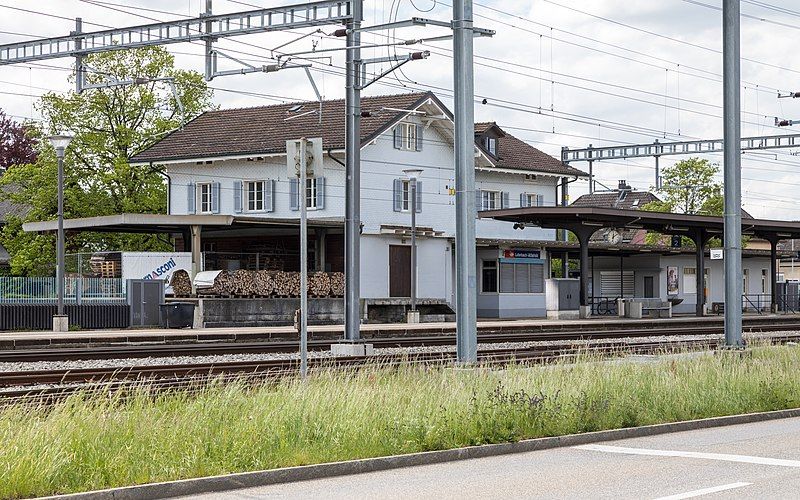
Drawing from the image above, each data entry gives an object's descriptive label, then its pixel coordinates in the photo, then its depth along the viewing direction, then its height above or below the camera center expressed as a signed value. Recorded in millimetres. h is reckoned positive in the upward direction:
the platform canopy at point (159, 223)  41250 +2081
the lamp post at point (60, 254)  35625 +886
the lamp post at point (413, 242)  43469 +1380
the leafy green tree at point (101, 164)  57062 +5668
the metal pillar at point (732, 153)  21844 +2229
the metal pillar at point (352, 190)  26859 +2002
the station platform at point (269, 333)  31375 -1527
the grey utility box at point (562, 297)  53781 -864
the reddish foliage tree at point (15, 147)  70125 +7904
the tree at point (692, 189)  73188 +5237
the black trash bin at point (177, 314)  39219 -1015
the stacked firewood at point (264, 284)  42156 -91
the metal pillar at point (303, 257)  14188 +283
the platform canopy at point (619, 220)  47469 +2402
